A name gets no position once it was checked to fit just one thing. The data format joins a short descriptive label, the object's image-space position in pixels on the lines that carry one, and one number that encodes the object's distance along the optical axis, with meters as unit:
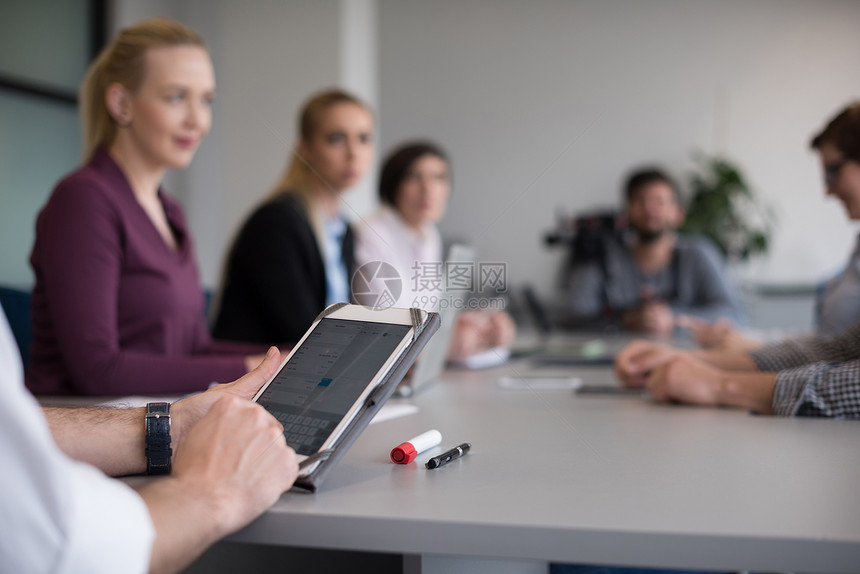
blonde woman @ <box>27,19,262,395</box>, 1.21
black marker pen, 0.80
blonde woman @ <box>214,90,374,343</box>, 1.48
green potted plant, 4.15
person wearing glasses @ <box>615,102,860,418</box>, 1.12
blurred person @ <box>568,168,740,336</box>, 3.13
